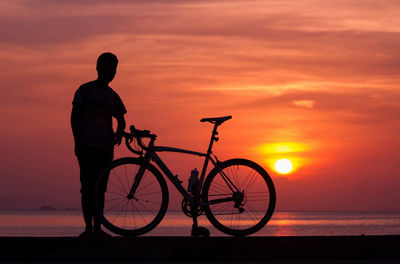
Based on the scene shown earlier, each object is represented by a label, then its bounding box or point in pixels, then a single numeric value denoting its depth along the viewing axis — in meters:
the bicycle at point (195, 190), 8.48
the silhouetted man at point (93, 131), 8.45
